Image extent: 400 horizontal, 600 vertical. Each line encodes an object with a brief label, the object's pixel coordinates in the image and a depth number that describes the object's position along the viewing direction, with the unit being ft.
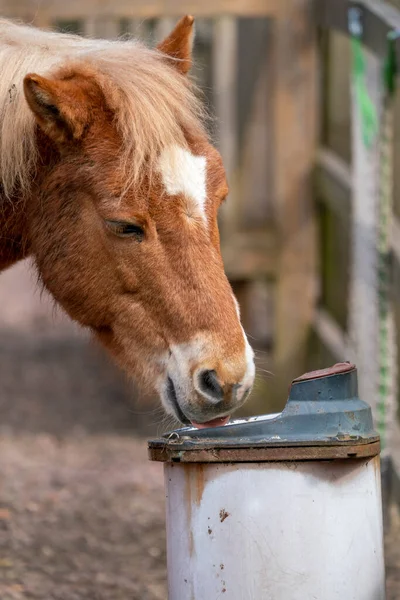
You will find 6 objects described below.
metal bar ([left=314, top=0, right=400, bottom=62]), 27.53
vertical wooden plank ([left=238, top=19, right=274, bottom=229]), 43.37
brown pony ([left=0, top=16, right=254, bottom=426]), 19.11
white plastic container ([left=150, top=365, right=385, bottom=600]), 17.10
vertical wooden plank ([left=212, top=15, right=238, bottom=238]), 42.75
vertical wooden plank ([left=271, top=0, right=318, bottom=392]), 38.06
